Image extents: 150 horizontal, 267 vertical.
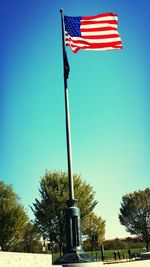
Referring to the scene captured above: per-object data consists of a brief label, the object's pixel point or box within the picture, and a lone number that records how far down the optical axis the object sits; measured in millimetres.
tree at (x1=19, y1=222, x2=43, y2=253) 42147
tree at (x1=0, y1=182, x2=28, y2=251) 32045
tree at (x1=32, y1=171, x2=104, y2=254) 29499
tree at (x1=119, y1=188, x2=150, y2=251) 41195
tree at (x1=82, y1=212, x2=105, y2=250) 35150
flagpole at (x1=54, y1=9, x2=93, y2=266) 8780
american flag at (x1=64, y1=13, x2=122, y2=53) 11416
